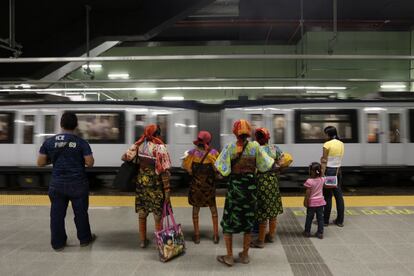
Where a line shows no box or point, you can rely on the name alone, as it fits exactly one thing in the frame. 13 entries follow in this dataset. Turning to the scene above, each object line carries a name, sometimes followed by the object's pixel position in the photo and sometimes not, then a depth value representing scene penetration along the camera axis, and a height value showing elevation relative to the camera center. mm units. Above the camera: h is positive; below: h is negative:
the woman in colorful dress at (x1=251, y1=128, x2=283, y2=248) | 4637 -733
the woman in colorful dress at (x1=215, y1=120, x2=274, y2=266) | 3965 -438
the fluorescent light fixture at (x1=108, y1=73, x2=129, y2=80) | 19230 +3196
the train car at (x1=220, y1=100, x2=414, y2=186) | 9695 +184
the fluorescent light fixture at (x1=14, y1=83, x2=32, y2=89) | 14664 +2045
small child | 5000 -798
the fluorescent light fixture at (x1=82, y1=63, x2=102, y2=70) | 17456 +3441
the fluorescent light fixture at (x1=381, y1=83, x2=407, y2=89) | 18131 +2458
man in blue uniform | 4566 -421
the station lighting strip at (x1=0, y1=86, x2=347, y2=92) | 11511 +1613
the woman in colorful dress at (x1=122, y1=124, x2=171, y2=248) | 4473 -458
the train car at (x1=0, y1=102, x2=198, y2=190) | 9922 +222
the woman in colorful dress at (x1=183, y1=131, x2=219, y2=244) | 4715 -468
